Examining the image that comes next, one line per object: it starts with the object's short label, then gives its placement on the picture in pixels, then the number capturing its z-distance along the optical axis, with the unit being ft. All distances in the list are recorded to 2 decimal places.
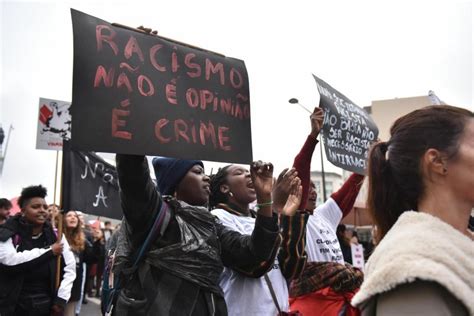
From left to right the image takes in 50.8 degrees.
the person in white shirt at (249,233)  9.54
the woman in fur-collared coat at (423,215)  4.42
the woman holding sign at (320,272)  11.00
